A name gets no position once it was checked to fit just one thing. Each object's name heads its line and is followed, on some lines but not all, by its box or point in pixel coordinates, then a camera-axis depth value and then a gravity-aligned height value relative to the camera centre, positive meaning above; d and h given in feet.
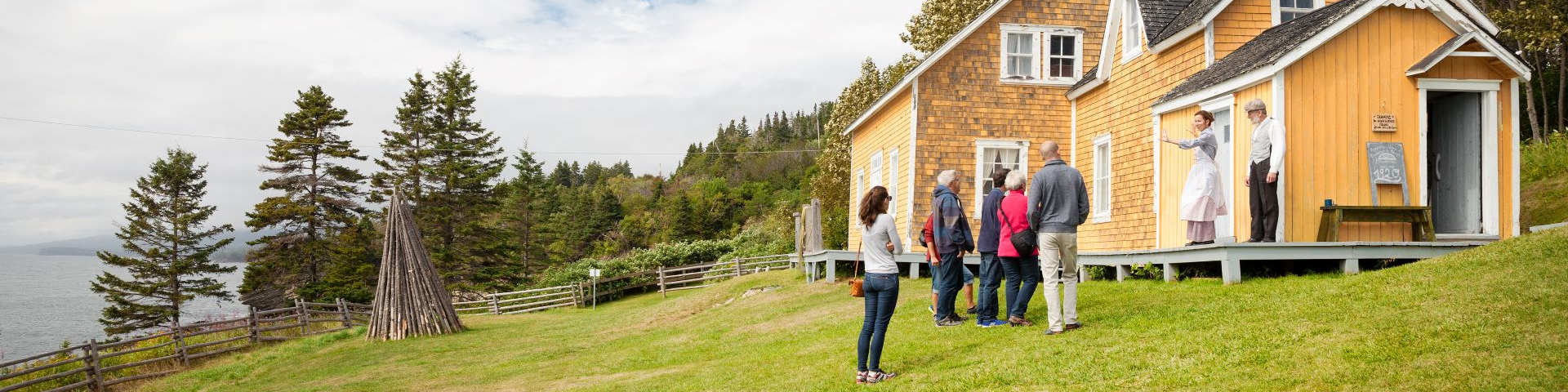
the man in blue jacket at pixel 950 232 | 33.42 -0.12
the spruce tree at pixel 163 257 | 131.85 -4.35
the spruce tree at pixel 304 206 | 131.23 +2.49
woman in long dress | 38.65 +1.35
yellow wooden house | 38.34 +5.76
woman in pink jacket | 31.22 -0.76
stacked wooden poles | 69.72 -4.20
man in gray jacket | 30.04 +0.38
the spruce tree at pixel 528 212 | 196.44 +2.97
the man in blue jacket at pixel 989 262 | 33.68 -1.12
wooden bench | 37.06 +0.50
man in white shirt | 36.73 +2.17
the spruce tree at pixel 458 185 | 146.30 +6.03
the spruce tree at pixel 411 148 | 143.43 +11.11
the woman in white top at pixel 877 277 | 26.73 -1.29
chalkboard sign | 38.09 +2.49
